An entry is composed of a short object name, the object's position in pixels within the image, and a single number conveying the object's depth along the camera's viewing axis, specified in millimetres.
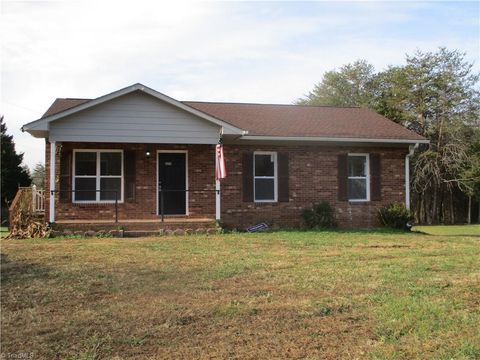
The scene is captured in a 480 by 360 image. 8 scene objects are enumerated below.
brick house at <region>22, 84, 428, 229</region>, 14680
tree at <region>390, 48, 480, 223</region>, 31375
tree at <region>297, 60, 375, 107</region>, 41219
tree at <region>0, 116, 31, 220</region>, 33469
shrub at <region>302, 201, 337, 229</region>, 16328
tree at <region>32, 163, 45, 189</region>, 49031
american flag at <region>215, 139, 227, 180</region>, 14680
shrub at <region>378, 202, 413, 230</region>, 16922
